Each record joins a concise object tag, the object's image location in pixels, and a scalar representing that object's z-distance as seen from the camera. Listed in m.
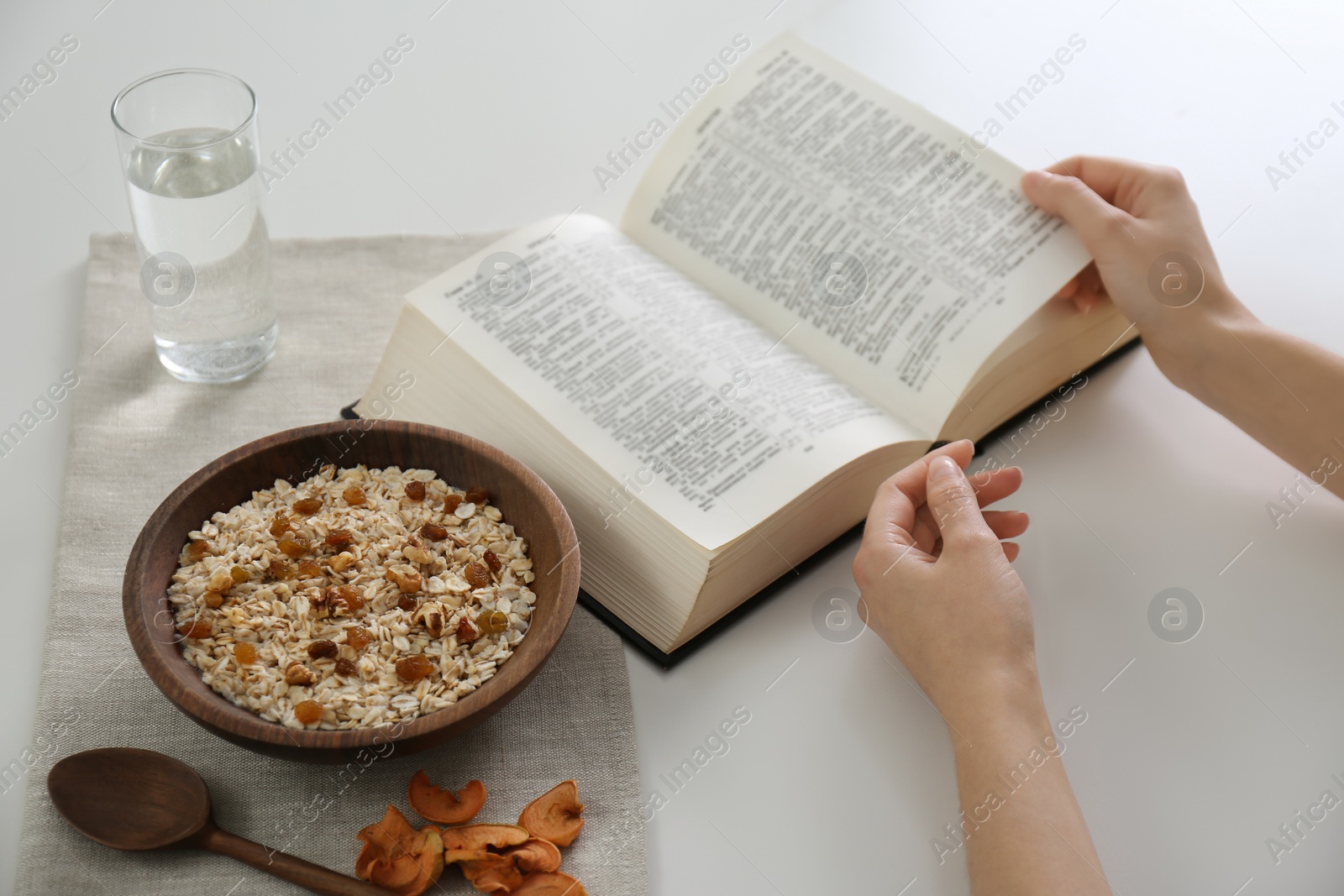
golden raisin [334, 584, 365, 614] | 0.93
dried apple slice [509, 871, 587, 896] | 0.83
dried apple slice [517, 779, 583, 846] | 0.87
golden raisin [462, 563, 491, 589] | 0.96
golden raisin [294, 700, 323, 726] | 0.85
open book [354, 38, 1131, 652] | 1.04
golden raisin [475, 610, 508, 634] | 0.92
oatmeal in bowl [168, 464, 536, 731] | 0.88
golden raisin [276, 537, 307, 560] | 0.96
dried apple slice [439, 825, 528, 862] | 0.84
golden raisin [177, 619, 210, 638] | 0.90
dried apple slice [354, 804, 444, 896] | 0.83
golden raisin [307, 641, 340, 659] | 0.90
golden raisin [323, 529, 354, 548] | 0.97
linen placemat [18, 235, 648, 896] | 0.85
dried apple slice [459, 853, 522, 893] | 0.83
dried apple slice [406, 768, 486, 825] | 0.87
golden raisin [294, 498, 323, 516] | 0.99
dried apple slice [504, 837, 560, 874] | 0.84
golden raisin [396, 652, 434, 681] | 0.88
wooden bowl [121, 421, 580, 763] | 0.81
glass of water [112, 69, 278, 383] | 1.09
